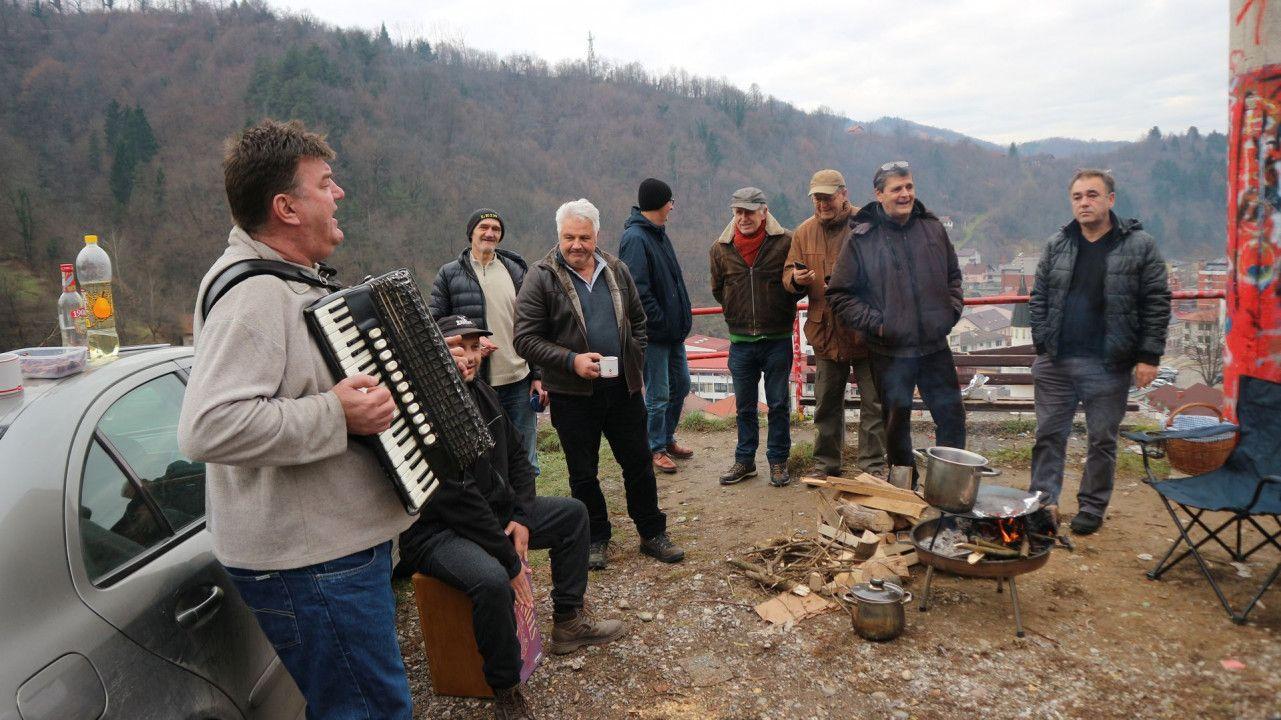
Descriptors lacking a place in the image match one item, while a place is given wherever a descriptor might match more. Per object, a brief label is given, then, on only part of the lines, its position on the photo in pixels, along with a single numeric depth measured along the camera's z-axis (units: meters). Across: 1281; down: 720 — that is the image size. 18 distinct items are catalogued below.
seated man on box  2.78
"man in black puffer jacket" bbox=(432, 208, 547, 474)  5.23
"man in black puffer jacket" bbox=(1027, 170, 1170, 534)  4.27
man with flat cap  5.42
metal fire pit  3.37
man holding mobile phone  5.27
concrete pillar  4.25
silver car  1.64
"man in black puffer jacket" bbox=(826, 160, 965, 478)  4.76
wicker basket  4.66
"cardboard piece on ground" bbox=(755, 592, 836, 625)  3.73
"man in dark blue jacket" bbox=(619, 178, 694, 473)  5.29
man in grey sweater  1.77
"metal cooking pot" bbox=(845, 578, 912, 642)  3.41
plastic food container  2.15
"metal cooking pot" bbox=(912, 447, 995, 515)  3.53
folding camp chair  3.62
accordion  1.93
